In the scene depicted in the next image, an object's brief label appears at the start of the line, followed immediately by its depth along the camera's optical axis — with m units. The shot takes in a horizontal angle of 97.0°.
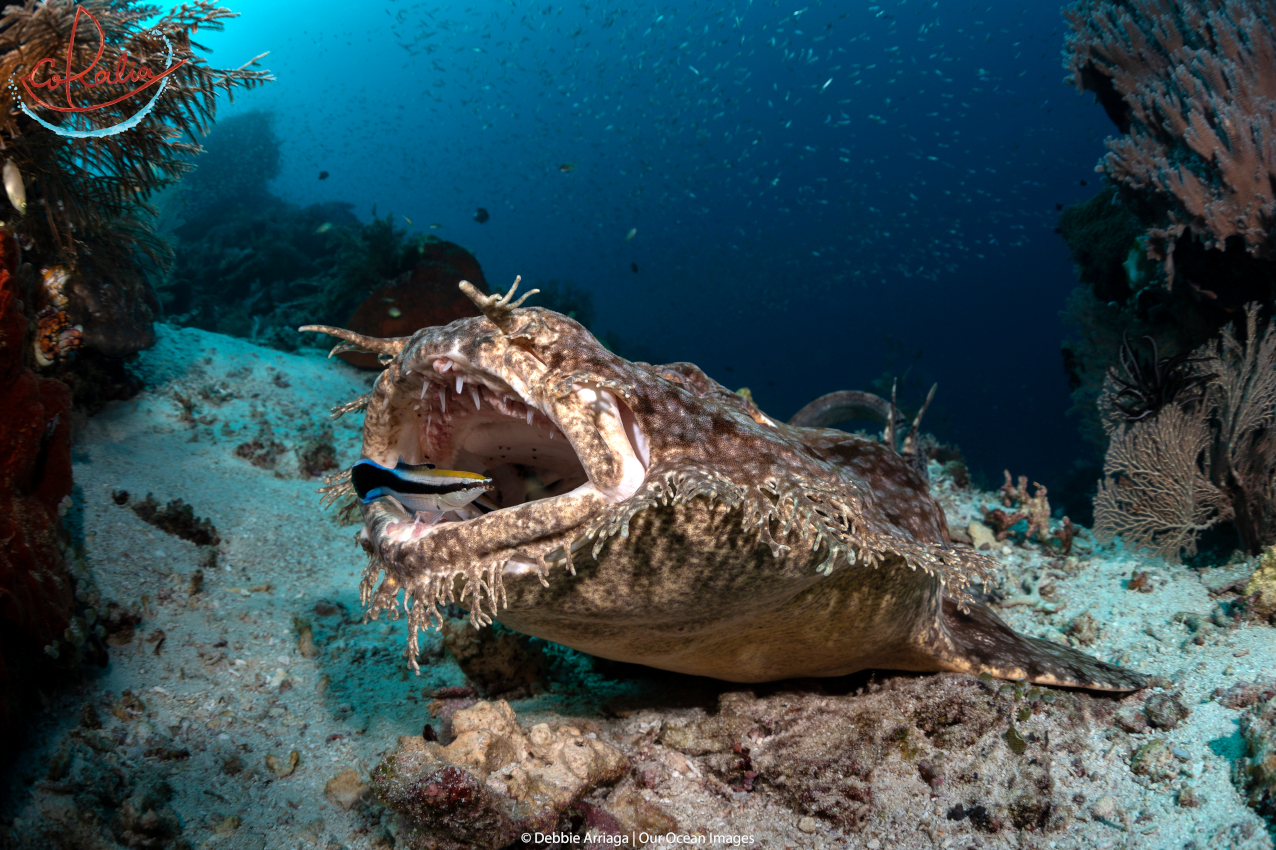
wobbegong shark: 1.61
